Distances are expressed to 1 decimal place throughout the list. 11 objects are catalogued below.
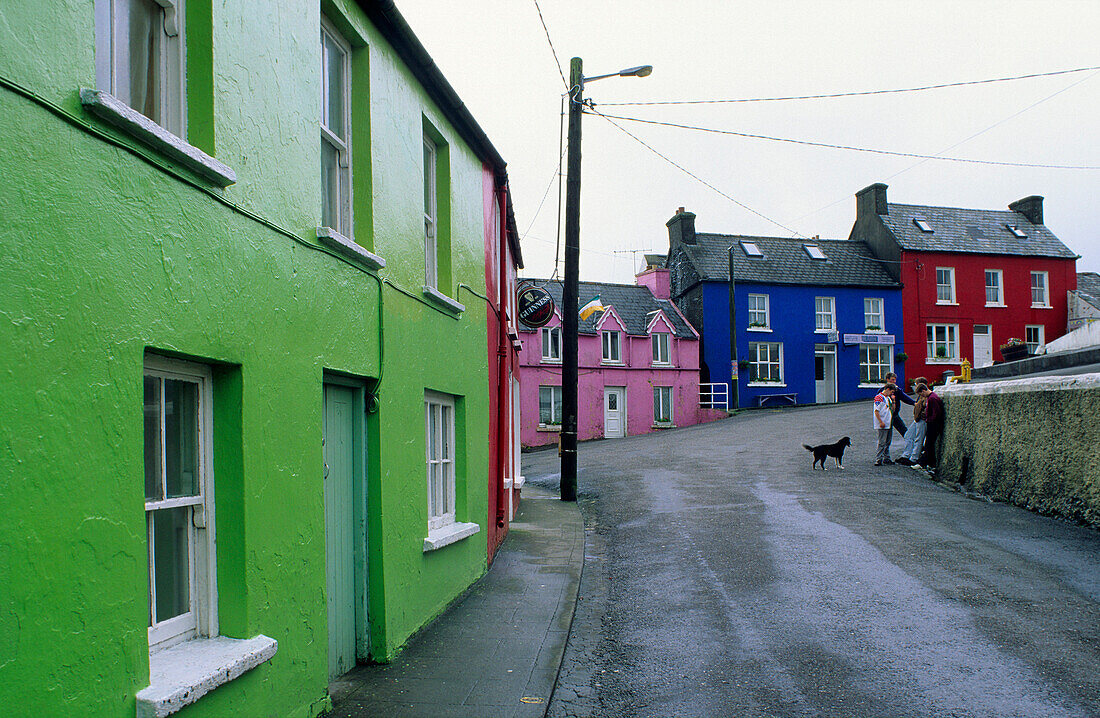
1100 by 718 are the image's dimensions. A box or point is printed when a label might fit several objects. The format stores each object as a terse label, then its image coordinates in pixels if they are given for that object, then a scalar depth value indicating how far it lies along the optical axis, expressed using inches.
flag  944.9
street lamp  593.3
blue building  1477.6
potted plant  797.9
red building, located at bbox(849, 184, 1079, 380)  1552.7
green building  110.7
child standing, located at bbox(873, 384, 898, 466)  653.3
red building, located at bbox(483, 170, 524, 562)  417.1
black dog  643.5
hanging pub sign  566.6
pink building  1284.4
